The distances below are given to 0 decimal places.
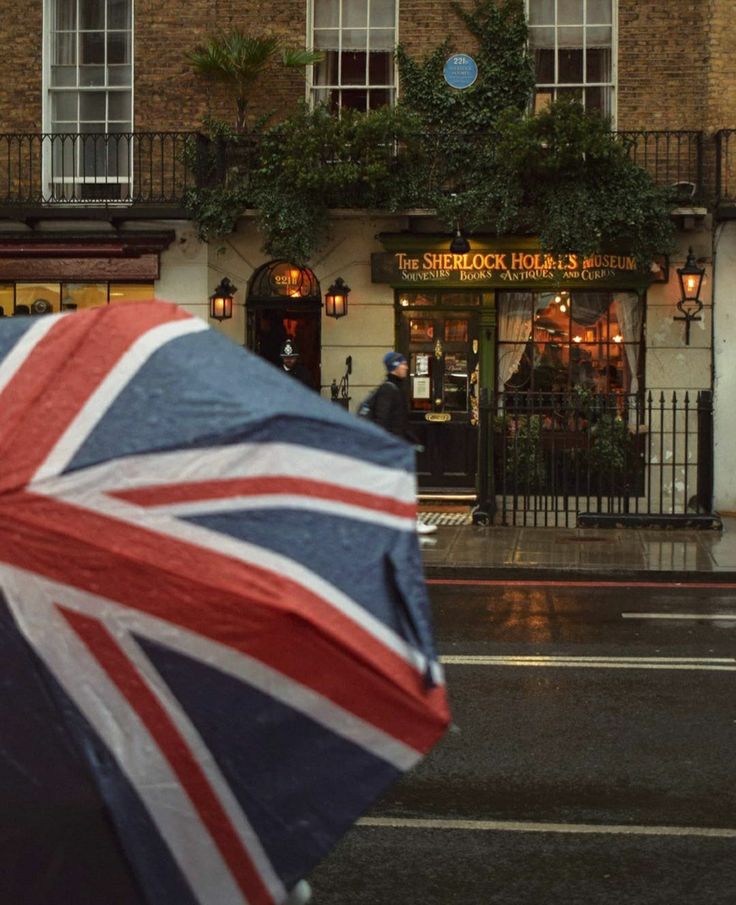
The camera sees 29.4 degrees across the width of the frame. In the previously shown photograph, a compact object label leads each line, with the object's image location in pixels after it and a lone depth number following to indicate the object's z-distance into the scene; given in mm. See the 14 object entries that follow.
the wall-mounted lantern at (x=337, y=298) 18688
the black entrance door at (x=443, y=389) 18984
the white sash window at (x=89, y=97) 19547
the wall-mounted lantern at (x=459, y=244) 17984
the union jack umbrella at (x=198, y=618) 2117
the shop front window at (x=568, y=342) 18906
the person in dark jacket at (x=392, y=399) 14039
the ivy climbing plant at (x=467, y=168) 17297
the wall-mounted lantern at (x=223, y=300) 18781
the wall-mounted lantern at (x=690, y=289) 17969
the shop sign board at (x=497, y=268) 18297
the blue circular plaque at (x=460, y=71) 18594
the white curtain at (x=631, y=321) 18781
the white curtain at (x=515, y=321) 18969
